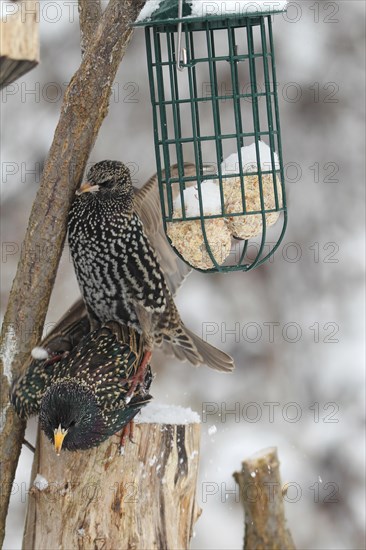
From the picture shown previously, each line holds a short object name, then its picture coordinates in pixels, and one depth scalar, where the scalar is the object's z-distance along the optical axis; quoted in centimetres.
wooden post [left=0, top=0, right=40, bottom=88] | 441
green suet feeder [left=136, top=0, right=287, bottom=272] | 703
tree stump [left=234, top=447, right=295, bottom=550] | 803
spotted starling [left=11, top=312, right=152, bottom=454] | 745
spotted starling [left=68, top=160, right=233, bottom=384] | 798
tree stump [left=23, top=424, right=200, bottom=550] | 766
